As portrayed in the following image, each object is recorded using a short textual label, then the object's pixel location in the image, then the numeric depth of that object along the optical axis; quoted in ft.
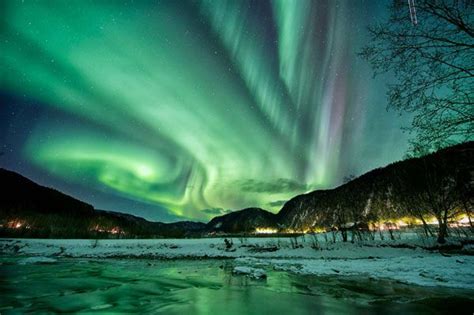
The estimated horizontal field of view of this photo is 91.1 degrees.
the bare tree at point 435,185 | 85.39
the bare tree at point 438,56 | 19.86
